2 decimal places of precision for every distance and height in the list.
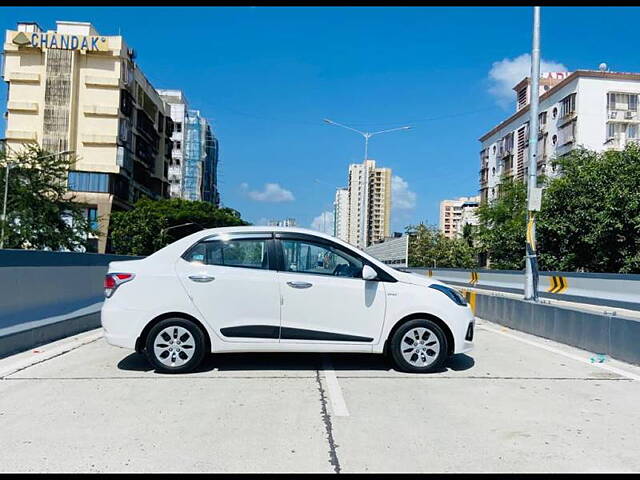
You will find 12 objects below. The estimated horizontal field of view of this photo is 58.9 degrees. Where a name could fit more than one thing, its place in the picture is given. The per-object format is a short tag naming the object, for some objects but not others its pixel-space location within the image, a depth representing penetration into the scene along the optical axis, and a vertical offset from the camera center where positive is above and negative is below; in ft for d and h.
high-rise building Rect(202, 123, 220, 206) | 415.23 +71.13
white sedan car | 21.89 -1.81
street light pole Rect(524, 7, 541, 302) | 38.75 +6.12
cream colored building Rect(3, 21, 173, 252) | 198.18 +52.76
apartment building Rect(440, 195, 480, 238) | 627.46 +56.58
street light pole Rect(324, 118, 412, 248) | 143.84 +17.20
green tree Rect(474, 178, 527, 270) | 127.34 +10.13
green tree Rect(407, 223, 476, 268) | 206.18 +4.46
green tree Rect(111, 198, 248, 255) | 189.57 +11.99
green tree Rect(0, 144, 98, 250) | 113.50 +9.30
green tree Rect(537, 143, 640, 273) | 84.28 +8.22
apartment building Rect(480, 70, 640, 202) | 169.68 +48.00
